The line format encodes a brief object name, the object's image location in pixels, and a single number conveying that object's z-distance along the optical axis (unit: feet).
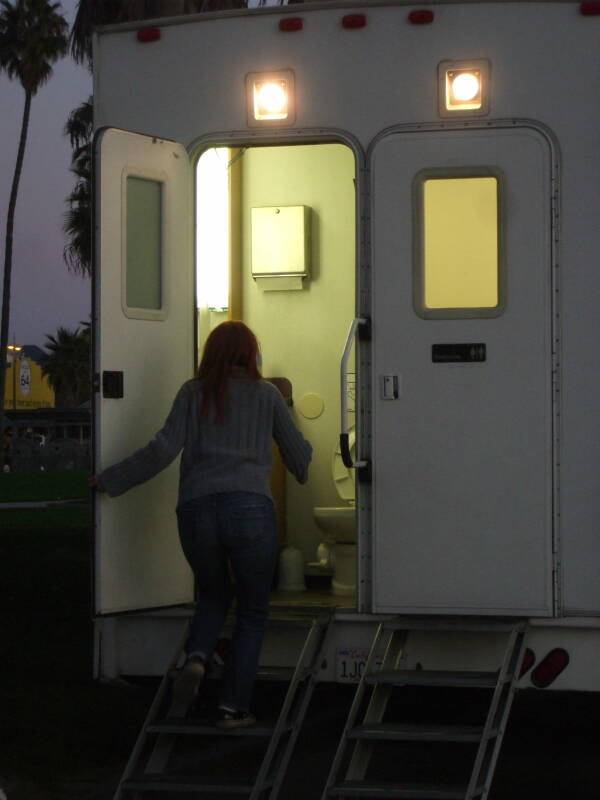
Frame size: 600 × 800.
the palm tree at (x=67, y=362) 255.50
